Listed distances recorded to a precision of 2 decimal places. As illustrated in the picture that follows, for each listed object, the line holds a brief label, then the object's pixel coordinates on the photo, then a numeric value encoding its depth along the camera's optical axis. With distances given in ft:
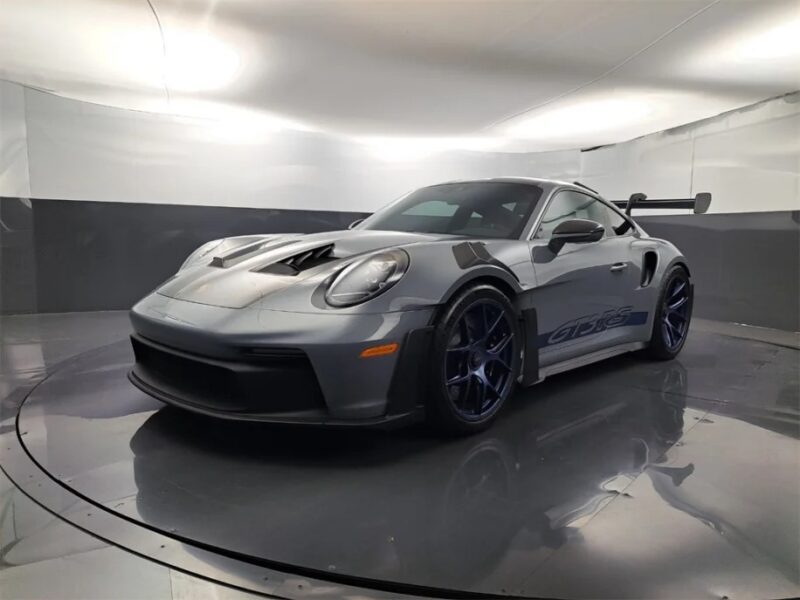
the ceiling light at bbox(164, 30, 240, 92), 11.00
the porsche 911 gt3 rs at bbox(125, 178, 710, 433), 6.14
